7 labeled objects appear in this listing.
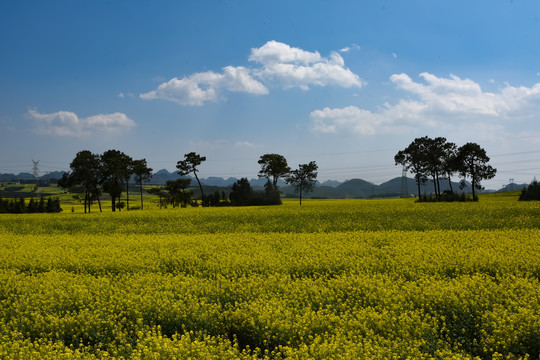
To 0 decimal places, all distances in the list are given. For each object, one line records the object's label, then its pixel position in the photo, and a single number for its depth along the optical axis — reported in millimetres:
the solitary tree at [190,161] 70688
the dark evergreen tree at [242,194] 67938
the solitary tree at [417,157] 64125
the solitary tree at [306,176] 75869
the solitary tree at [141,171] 67750
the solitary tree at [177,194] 73000
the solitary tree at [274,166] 79188
